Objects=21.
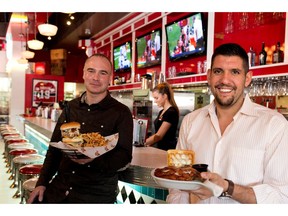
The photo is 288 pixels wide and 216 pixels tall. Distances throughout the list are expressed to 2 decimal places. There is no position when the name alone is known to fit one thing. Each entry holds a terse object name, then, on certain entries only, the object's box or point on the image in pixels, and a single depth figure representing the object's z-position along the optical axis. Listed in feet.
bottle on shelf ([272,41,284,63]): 9.67
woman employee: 8.57
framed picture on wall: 28.40
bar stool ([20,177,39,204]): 6.97
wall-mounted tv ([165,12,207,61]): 13.09
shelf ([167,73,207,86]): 12.79
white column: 27.21
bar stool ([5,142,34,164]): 12.90
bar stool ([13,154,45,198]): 10.27
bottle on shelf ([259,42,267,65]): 10.32
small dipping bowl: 3.40
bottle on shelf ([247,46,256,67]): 10.62
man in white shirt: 3.41
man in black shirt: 4.81
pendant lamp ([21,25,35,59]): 23.93
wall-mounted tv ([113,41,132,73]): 20.91
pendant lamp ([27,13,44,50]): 21.92
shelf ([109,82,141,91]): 18.92
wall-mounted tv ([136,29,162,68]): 16.95
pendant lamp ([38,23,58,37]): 17.31
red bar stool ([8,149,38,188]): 11.60
